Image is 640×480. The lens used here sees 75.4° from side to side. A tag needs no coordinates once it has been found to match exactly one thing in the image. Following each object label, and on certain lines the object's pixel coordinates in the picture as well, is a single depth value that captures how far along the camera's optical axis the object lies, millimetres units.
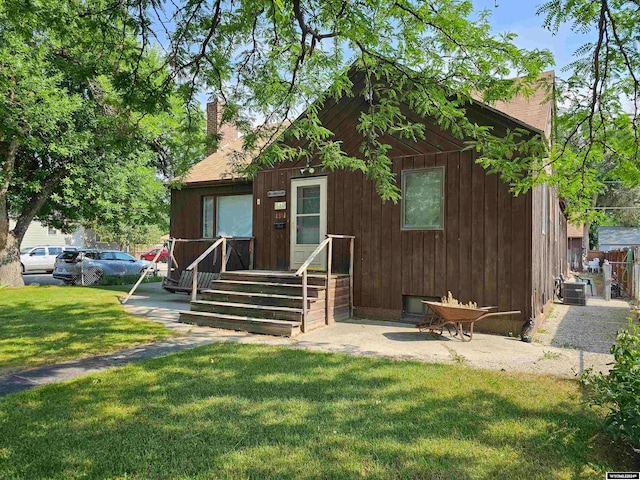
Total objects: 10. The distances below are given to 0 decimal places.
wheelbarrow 6348
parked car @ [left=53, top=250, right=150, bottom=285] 15492
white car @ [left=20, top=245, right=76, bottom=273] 21859
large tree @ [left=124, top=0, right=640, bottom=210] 4211
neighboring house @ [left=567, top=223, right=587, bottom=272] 31964
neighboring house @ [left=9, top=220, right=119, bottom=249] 29953
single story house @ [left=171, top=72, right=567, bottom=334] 7418
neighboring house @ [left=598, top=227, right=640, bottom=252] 32375
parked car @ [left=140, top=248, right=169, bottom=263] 29948
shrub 2730
